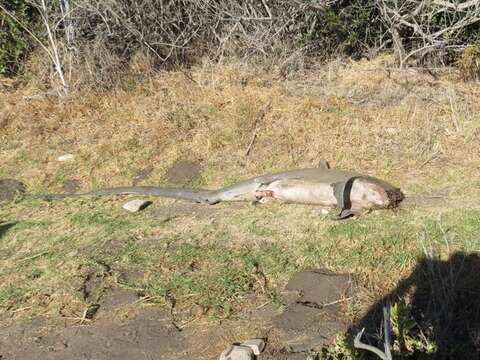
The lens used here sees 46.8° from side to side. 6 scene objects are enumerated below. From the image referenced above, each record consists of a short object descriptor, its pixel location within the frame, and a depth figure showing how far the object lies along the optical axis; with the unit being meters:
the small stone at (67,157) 7.42
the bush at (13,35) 8.99
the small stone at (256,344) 3.75
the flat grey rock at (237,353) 3.65
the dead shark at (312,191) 5.53
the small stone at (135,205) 6.14
